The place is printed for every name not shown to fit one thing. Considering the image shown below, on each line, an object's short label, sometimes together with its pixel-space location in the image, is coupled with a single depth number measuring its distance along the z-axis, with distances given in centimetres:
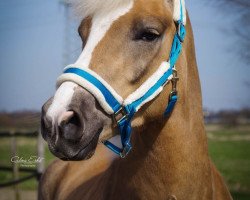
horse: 197
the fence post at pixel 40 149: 692
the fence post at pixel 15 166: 645
